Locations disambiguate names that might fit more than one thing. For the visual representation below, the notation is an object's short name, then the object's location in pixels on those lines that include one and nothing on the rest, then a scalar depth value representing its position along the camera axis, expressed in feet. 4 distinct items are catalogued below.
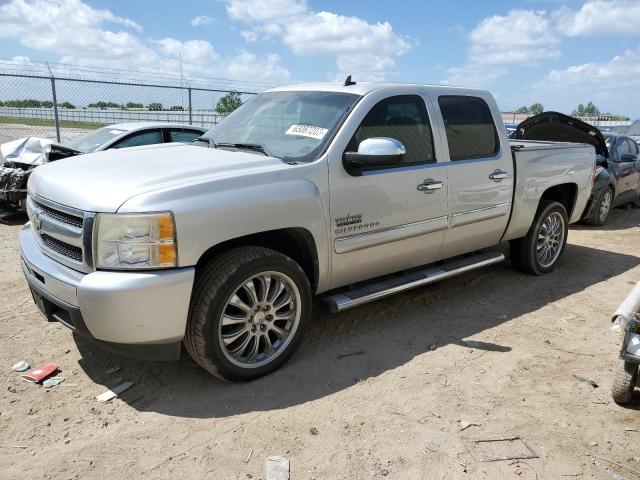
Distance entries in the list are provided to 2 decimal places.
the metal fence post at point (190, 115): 44.83
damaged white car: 24.47
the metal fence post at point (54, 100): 37.27
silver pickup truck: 9.86
